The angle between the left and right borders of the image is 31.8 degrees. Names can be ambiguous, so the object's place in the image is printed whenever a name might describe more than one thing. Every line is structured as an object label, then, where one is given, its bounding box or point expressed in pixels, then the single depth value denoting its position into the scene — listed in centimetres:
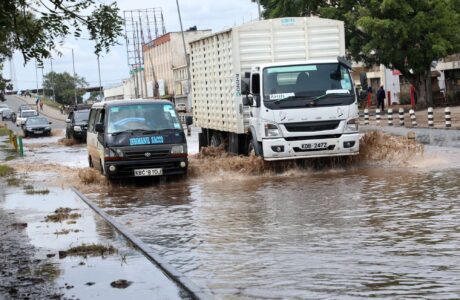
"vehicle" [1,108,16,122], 10050
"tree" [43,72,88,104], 17250
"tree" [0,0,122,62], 920
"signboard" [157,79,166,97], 12900
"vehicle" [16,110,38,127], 7482
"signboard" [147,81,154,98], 13612
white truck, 1720
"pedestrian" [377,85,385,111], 5244
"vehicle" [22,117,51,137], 5334
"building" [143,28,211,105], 11629
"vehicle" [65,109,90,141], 4136
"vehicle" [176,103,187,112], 7204
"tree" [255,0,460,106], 4525
